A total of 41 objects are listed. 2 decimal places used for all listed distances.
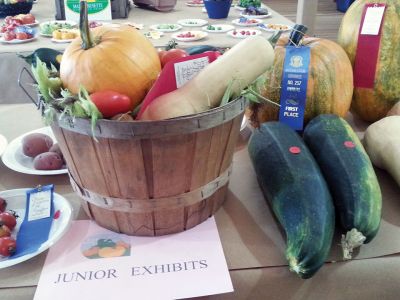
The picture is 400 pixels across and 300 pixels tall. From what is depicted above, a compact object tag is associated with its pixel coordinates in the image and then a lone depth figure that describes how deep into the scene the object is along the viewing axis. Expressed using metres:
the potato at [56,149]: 0.77
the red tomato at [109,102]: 0.51
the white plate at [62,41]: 1.85
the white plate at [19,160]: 0.73
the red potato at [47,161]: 0.74
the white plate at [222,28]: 2.08
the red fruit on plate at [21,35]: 1.87
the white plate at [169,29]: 2.07
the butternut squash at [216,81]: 0.54
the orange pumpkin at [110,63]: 0.56
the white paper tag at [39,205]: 0.63
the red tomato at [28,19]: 2.16
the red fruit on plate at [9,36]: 1.86
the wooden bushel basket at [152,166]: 0.49
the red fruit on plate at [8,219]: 0.59
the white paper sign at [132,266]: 0.51
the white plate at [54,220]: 0.54
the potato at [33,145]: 0.78
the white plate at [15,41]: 1.84
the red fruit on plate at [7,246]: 0.55
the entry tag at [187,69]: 0.58
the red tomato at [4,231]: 0.58
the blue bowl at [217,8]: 2.31
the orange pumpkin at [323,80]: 0.81
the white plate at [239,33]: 1.94
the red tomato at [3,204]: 0.64
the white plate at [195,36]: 1.89
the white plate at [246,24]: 2.21
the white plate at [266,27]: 2.09
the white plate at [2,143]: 0.81
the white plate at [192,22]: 2.19
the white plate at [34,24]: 2.17
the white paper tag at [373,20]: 0.88
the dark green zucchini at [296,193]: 0.51
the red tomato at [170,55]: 0.64
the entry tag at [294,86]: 0.79
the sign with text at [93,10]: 2.21
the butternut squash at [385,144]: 0.71
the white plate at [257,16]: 2.42
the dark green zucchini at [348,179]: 0.55
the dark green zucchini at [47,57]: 0.67
